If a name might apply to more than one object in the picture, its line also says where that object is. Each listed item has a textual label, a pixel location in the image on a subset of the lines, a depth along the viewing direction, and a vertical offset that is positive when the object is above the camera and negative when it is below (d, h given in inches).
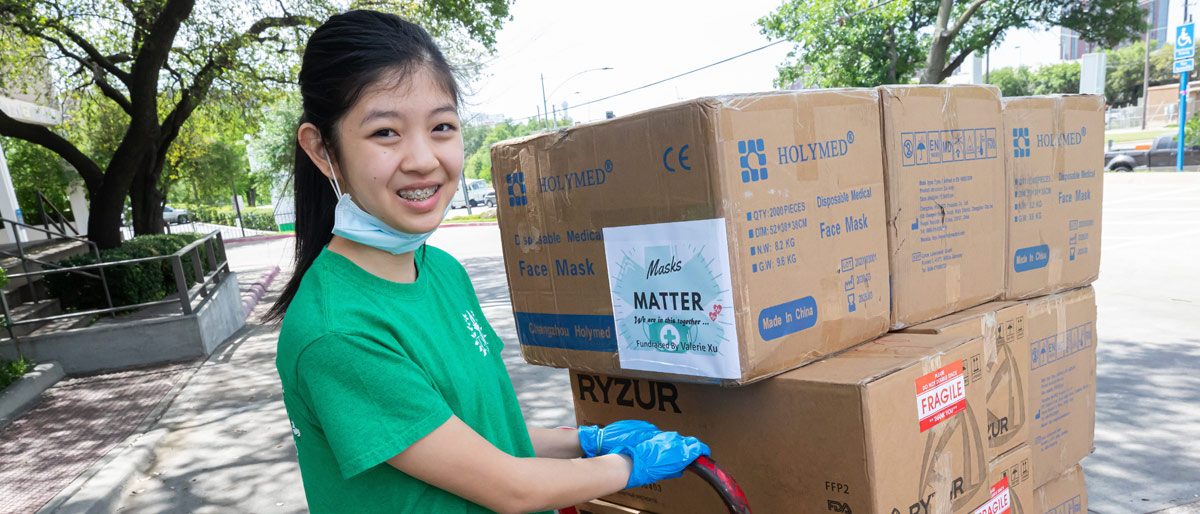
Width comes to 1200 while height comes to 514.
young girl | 41.7 -9.3
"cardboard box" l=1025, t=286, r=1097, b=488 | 83.4 -34.3
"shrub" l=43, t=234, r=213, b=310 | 311.0 -35.0
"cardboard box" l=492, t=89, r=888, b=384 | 55.0 -8.4
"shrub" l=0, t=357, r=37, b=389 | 224.4 -49.6
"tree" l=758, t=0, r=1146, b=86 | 549.0 +58.4
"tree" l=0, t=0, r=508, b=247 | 337.4 +69.7
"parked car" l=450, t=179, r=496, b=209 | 1692.9 -79.5
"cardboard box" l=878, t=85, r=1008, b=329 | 66.8 -9.1
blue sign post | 722.8 +23.0
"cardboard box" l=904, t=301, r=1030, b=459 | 70.0 -26.4
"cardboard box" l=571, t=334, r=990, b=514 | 54.6 -25.3
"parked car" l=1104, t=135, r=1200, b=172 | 707.3 -78.2
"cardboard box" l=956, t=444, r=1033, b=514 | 69.4 -37.8
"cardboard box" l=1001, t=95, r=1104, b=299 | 79.4 -11.4
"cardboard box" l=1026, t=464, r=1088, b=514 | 84.5 -47.6
